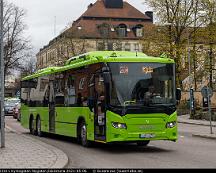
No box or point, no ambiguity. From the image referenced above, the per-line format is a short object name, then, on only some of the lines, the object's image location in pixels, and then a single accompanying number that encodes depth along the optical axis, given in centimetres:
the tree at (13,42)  6042
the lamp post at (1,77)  1759
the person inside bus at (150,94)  1694
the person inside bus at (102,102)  1706
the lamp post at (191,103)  4817
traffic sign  2855
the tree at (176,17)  5925
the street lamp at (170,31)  5678
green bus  1669
